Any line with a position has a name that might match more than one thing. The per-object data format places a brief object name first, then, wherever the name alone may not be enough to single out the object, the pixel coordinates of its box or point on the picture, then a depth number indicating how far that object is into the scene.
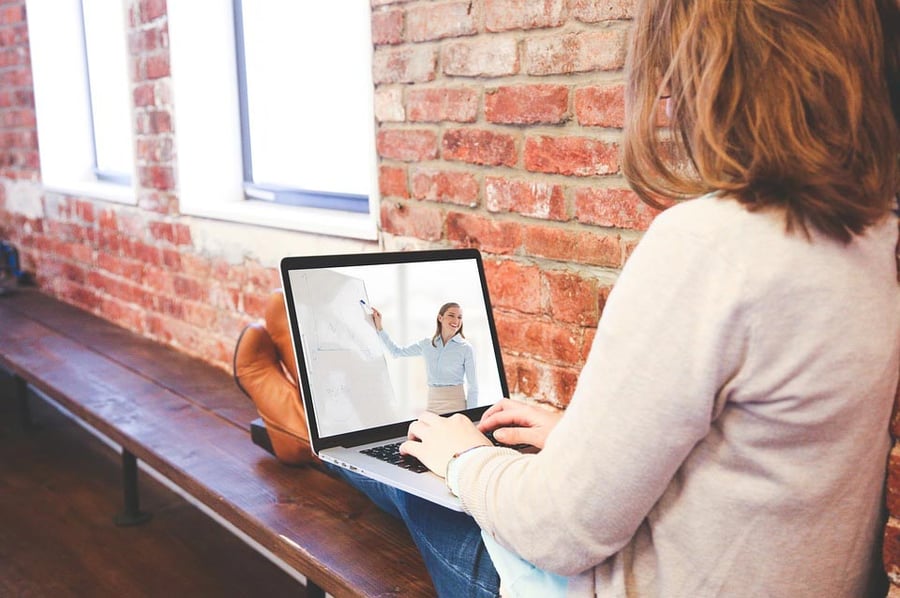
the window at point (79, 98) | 3.36
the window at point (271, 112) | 2.34
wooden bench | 1.37
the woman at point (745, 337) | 0.77
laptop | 1.33
